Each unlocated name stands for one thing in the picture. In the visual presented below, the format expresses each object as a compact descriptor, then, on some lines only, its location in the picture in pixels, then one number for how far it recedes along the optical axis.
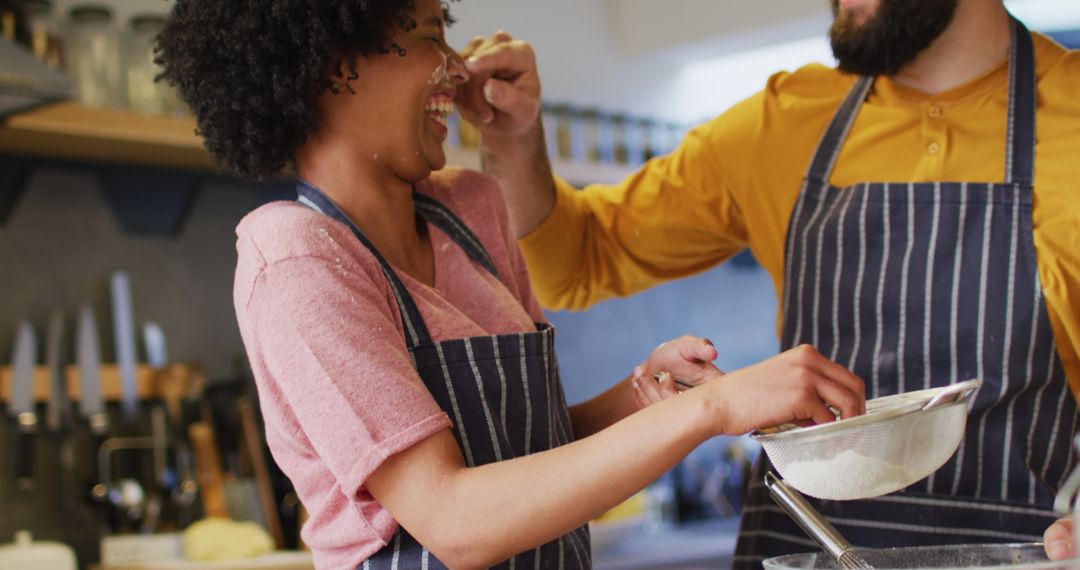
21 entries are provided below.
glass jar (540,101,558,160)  3.35
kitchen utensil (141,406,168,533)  2.58
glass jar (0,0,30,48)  2.33
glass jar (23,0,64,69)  2.39
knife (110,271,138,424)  2.66
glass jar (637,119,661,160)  3.63
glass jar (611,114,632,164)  3.55
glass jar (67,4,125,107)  2.46
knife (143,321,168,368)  2.72
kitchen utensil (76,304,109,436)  2.57
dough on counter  2.34
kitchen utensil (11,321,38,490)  2.47
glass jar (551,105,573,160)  3.37
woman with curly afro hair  0.94
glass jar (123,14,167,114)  2.51
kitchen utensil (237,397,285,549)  2.61
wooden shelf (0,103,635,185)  2.36
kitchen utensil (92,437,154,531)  2.52
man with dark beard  1.37
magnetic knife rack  2.58
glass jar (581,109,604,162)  3.46
